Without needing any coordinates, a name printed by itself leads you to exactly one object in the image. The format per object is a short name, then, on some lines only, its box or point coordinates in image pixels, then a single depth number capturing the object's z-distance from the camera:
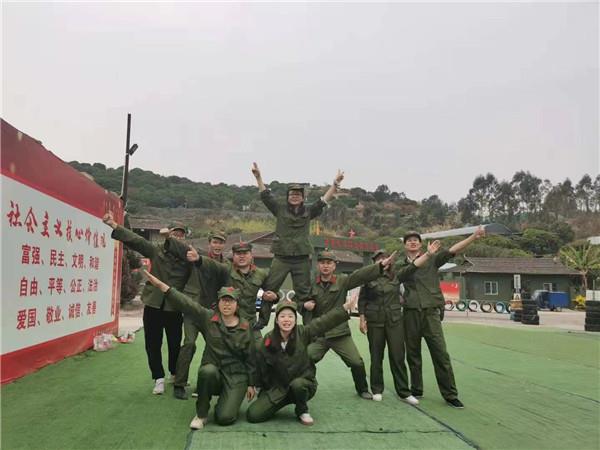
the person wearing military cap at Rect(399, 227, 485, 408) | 4.50
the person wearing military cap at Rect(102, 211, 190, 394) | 4.61
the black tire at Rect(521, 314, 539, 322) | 16.06
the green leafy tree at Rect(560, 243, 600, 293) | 29.92
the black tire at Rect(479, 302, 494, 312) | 23.38
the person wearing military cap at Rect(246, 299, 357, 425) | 3.65
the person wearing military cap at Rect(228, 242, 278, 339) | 4.45
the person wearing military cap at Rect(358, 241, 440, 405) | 4.58
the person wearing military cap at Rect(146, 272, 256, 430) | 3.60
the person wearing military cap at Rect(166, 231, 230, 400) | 4.50
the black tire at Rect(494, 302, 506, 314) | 23.44
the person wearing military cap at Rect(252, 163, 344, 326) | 4.84
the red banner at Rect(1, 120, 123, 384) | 4.78
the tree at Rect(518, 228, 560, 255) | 42.88
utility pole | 15.34
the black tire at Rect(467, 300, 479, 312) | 23.53
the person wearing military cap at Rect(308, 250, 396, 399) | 4.55
